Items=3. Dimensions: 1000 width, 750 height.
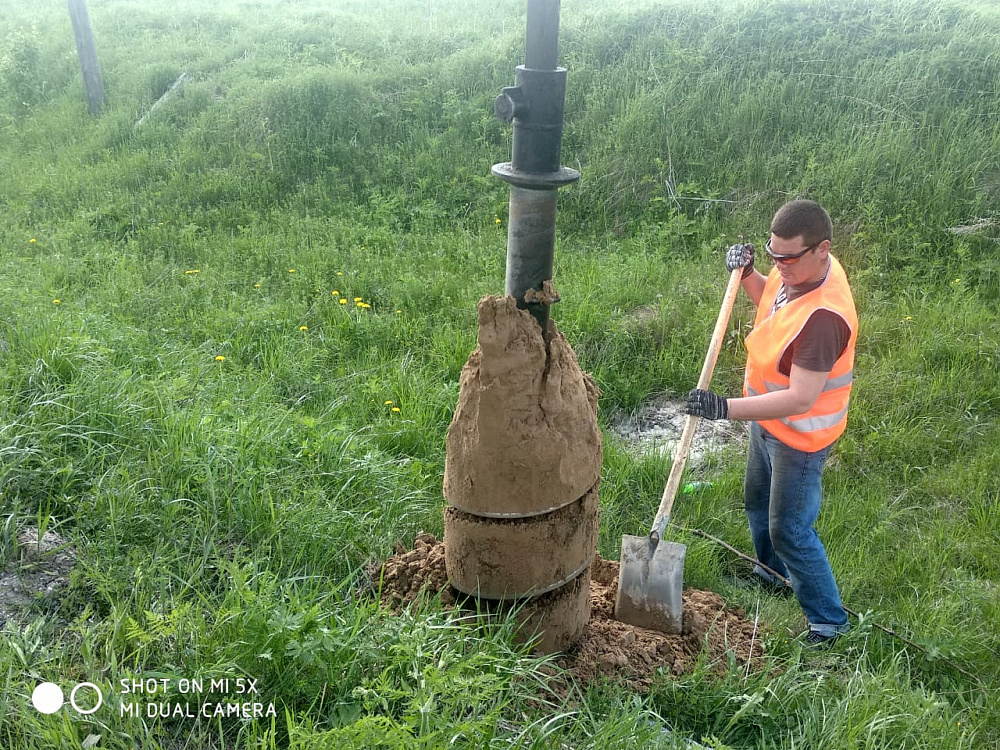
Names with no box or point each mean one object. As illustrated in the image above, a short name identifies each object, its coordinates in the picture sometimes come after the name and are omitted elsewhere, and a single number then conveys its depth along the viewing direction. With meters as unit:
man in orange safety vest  2.83
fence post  9.93
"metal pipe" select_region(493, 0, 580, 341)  2.23
